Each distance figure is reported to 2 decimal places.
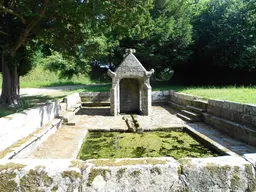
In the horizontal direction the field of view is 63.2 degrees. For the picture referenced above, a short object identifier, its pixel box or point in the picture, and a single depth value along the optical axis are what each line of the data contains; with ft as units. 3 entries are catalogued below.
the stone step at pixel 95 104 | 43.04
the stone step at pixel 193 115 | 25.69
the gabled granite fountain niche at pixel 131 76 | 31.07
